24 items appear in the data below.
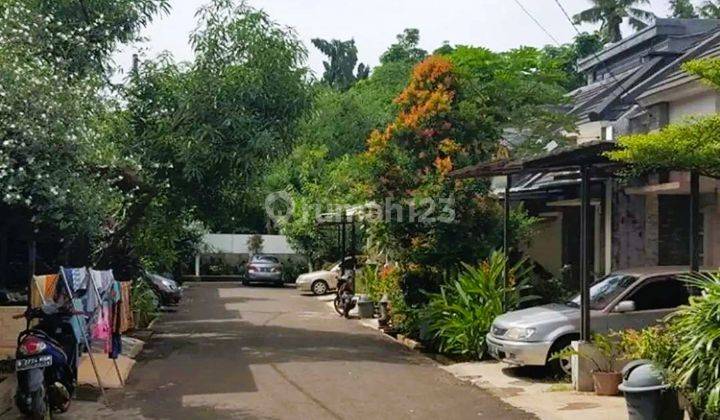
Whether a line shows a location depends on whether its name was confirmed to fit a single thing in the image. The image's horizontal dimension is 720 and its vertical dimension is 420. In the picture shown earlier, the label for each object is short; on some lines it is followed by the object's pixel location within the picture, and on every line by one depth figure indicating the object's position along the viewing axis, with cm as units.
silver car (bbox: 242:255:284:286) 3950
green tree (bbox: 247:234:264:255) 4541
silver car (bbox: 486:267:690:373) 1218
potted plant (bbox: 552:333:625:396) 1093
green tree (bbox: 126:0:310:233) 1641
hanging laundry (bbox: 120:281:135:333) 1623
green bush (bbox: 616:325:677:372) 825
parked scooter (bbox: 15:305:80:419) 863
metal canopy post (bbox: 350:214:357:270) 2575
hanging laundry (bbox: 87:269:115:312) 1136
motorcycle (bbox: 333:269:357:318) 2355
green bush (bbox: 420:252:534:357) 1455
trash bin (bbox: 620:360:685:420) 791
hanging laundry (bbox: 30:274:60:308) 1019
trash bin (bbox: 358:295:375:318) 2313
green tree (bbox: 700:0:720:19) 4503
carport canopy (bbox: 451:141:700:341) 1018
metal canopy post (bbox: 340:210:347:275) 2568
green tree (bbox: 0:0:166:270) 982
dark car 2598
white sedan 3418
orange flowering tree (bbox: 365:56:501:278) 1638
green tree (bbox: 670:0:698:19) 4978
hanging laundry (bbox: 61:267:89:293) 1054
